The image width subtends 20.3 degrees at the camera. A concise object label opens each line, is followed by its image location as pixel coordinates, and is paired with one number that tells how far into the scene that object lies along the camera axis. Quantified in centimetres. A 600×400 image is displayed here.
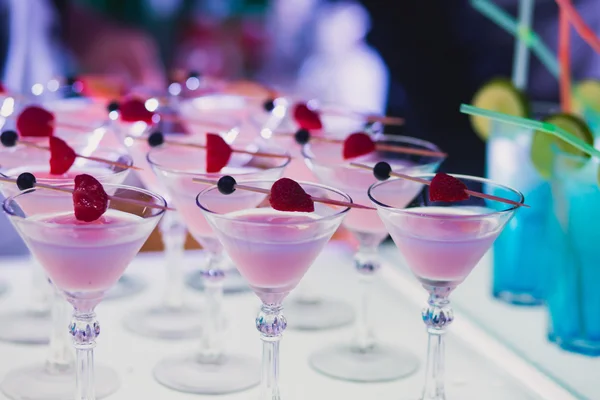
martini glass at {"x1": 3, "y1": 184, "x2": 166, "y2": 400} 98
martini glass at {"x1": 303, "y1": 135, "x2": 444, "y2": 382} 111
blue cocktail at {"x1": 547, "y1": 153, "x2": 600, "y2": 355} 111
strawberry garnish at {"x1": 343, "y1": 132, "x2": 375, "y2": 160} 113
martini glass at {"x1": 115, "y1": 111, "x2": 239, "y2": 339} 118
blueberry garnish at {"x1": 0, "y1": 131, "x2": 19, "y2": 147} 111
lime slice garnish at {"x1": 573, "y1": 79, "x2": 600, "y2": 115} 117
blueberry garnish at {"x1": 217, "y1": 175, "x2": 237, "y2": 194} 101
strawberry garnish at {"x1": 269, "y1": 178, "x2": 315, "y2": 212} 99
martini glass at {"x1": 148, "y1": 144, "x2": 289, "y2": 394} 108
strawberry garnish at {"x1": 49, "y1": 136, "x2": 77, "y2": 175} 108
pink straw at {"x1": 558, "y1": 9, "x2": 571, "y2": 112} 117
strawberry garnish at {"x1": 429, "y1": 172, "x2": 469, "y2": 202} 101
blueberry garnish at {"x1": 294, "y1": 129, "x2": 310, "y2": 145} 117
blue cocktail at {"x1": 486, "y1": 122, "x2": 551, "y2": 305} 120
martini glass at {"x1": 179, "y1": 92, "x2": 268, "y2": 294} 130
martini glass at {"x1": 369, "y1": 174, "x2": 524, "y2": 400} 100
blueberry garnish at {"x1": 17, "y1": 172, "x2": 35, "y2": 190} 101
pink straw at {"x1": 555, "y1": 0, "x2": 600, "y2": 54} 112
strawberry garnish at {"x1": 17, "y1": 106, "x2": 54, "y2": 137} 116
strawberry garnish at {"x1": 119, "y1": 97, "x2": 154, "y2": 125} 121
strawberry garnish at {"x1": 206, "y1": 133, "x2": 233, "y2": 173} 110
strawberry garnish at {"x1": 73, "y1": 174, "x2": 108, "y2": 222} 98
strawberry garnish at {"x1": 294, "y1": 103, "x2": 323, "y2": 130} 121
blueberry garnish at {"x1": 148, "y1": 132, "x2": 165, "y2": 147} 113
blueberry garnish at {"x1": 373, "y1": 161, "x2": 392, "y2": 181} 105
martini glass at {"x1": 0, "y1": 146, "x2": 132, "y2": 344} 108
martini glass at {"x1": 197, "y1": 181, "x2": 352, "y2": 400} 99
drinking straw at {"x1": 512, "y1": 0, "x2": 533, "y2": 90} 131
